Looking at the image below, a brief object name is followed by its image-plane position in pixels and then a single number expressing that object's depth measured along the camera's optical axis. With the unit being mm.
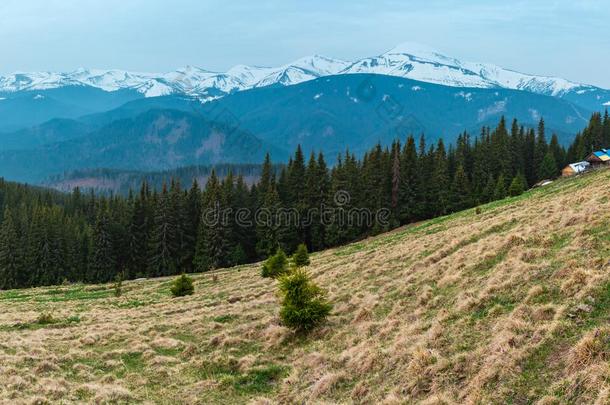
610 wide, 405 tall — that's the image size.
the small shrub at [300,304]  19781
